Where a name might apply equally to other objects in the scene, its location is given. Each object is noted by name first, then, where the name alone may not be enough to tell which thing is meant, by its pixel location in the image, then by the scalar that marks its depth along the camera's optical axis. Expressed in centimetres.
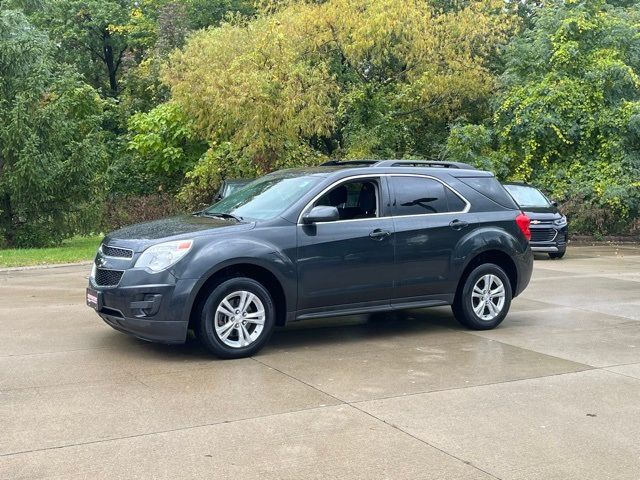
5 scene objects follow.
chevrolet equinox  736
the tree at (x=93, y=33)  3725
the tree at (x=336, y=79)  2197
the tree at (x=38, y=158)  1955
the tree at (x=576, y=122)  2373
